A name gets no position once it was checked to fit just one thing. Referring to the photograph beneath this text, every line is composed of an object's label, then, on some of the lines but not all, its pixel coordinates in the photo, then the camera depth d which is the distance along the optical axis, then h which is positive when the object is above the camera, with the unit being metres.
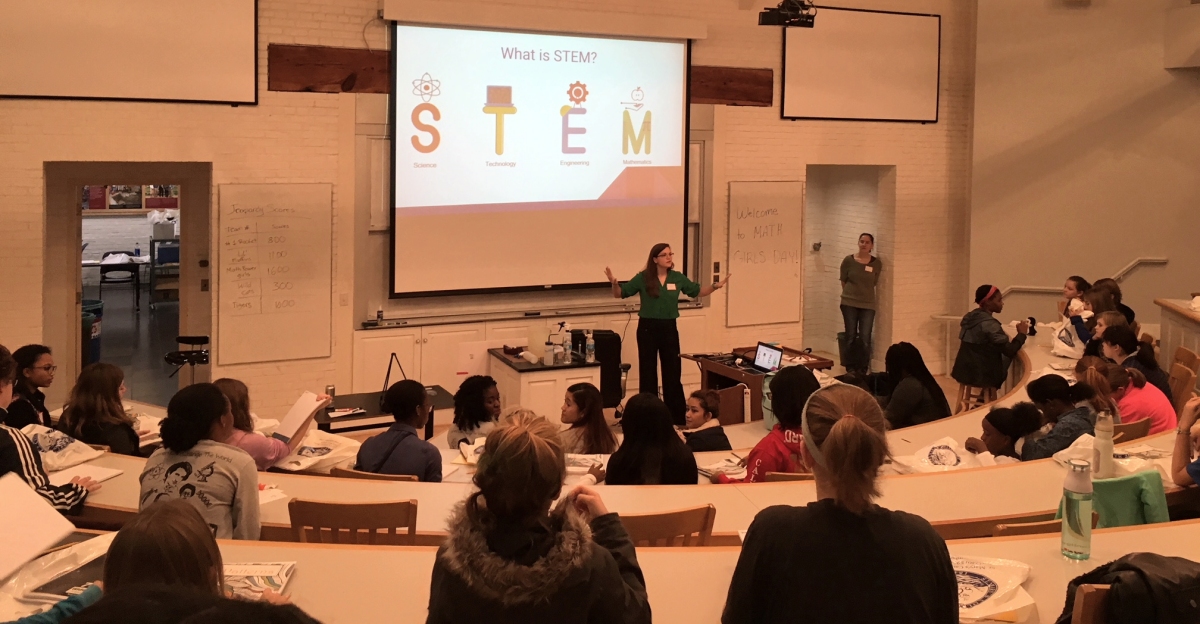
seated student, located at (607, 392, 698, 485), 4.48 -0.72
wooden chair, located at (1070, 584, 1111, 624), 2.31 -0.67
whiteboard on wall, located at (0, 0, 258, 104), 7.63 +1.56
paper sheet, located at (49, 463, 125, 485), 4.26 -0.82
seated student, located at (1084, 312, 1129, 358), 6.80 -0.25
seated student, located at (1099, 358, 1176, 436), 5.70 -0.60
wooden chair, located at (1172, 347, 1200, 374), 6.93 -0.45
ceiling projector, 8.80 +2.11
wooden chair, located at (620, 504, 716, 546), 3.43 -0.77
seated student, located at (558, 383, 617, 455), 5.27 -0.73
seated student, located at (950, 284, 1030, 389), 8.31 -0.48
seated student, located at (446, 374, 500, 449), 5.91 -0.73
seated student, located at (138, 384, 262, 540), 3.54 -0.66
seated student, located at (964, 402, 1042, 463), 5.24 -0.70
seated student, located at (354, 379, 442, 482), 4.68 -0.75
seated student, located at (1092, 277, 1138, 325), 8.20 -0.05
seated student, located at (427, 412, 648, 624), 2.06 -0.53
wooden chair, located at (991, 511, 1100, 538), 3.38 -0.76
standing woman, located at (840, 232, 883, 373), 10.88 -0.10
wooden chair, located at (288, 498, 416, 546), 3.55 -0.80
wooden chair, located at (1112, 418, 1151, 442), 5.18 -0.68
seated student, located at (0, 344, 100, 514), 3.71 -0.71
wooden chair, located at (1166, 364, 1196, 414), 6.65 -0.59
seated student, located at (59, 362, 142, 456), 5.11 -0.68
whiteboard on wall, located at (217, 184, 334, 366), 8.38 -0.02
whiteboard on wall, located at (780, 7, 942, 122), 10.39 +2.07
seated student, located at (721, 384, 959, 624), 2.22 -0.56
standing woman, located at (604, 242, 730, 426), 8.90 -0.29
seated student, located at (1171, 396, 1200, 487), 3.93 -0.57
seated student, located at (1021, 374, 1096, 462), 4.98 -0.61
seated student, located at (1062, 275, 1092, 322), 8.59 -0.03
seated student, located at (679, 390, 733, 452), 5.66 -0.80
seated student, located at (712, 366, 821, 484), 4.62 -0.65
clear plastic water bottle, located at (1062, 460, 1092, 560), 2.94 -0.62
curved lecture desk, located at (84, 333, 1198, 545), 3.84 -0.81
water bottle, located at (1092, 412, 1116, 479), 3.62 -0.54
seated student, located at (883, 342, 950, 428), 6.66 -0.67
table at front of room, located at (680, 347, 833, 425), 8.13 -0.77
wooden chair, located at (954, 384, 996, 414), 8.64 -0.93
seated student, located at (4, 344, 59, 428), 5.76 -0.57
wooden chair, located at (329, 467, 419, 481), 4.40 -0.82
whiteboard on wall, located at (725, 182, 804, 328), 10.30 +0.24
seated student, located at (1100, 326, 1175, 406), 6.41 -0.41
